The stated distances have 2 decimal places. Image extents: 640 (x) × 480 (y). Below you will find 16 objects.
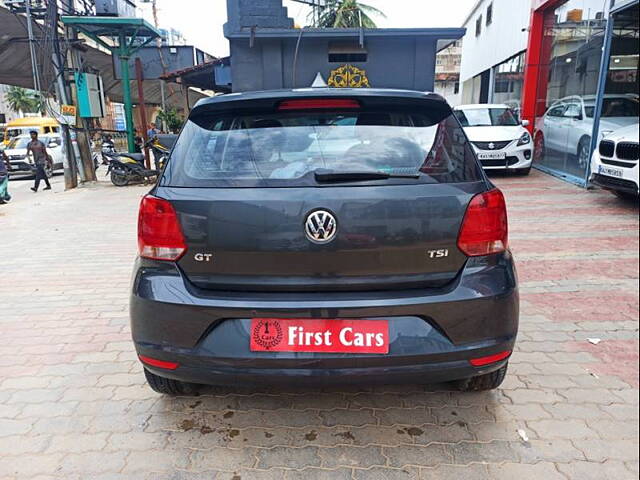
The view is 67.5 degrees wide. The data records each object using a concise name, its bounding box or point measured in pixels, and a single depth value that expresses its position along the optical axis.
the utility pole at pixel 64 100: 11.39
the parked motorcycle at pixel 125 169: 12.61
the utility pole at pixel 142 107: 13.34
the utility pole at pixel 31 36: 11.40
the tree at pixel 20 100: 61.63
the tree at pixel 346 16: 24.61
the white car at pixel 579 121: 8.77
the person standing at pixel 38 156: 12.77
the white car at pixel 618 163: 6.59
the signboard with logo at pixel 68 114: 11.57
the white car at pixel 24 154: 17.30
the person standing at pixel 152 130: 21.19
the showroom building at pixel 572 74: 8.60
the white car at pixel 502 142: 10.29
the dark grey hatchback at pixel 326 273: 1.96
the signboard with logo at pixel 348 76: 10.65
